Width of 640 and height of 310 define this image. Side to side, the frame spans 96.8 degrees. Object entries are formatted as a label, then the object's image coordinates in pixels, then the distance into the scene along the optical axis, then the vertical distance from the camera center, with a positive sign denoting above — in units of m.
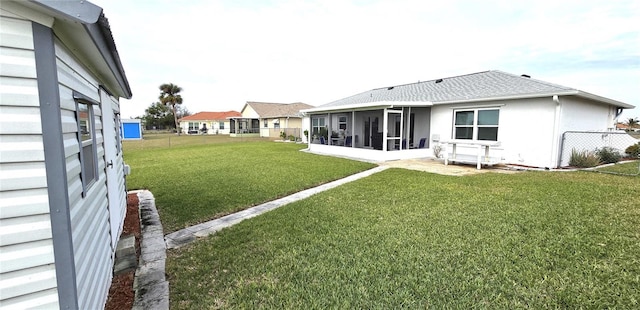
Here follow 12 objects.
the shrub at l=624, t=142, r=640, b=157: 13.86 -1.02
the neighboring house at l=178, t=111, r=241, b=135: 53.78 +1.06
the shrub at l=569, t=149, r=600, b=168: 10.90 -1.17
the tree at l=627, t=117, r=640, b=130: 45.78 +1.15
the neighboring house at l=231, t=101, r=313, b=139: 36.41 +1.29
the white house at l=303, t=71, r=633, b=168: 10.61 +0.48
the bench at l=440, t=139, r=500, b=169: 10.76 -1.13
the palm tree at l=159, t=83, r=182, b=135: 44.91 +5.55
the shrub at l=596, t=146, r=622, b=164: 12.16 -1.15
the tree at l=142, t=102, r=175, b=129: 63.00 +2.61
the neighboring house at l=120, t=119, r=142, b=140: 36.25 -0.20
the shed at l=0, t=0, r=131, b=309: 1.63 -0.18
